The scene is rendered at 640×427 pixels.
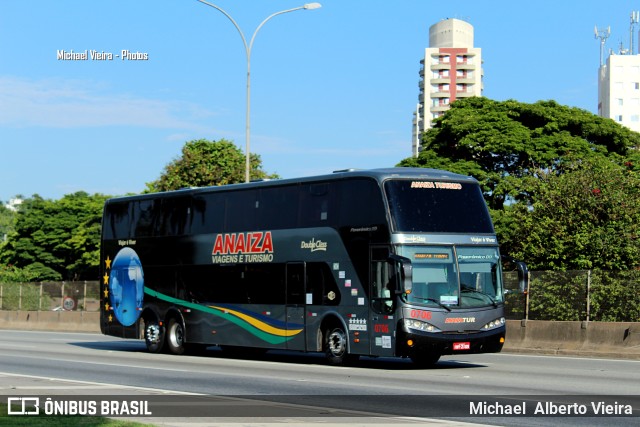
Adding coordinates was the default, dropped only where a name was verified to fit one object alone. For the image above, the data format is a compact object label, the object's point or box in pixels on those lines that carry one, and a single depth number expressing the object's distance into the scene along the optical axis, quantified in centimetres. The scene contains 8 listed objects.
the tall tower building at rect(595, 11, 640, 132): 15212
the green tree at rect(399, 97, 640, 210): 5978
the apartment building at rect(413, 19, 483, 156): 14875
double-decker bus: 2098
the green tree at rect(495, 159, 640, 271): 3319
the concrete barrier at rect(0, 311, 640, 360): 2527
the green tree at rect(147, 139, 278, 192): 6047
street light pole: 3569
